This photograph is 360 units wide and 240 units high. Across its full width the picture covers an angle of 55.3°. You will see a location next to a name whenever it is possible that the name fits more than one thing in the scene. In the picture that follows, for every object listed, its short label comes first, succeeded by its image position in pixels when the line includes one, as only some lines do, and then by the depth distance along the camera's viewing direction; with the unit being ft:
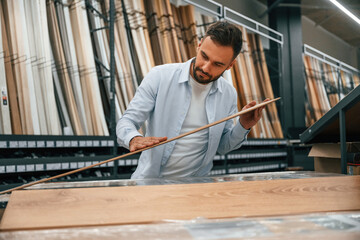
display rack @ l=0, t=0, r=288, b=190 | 7.62
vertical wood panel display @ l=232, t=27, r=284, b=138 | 17.17
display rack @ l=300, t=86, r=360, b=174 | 4.67
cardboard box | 5.65
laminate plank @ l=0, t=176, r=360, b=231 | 2.69
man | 5.47
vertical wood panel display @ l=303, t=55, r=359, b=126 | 24.20
